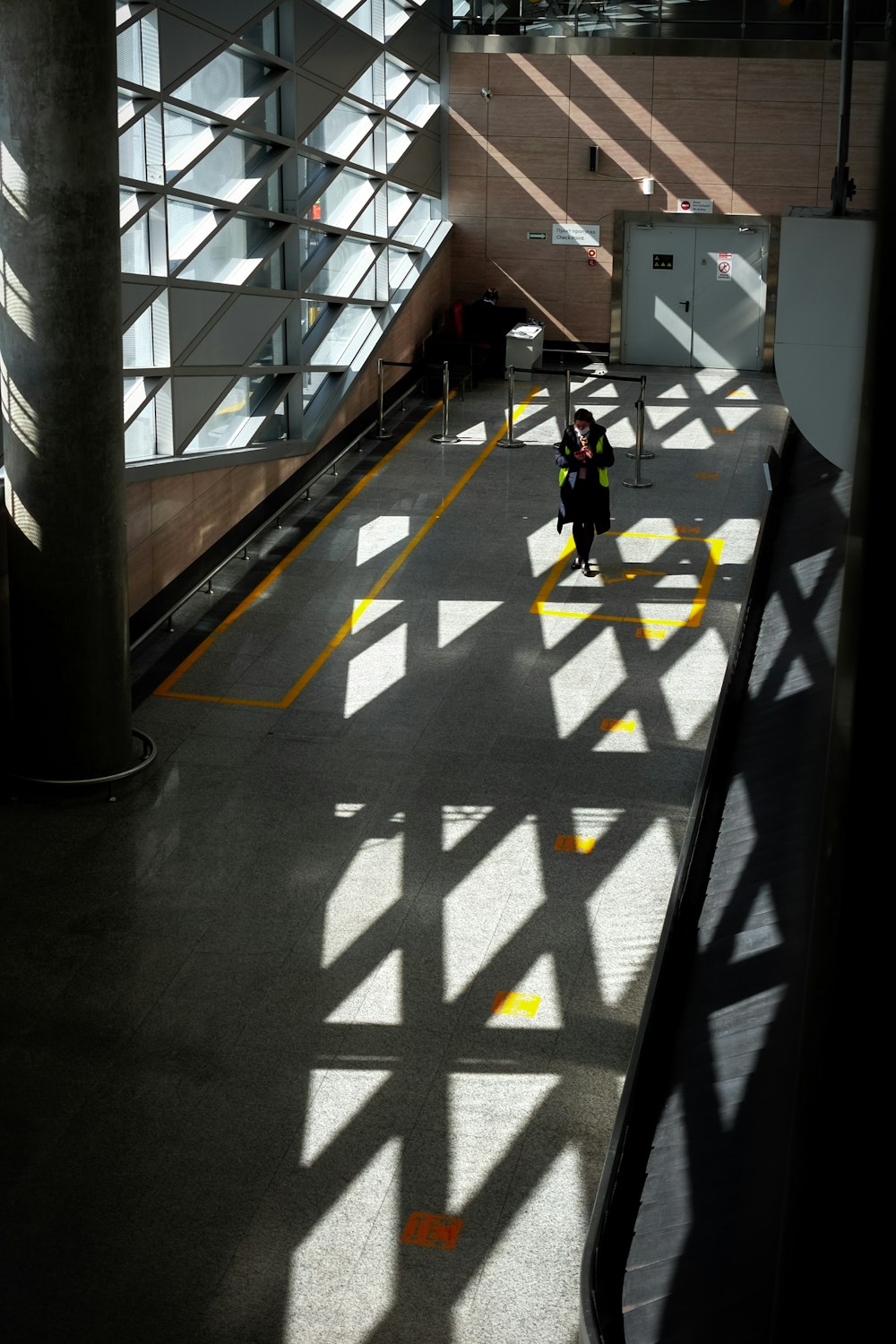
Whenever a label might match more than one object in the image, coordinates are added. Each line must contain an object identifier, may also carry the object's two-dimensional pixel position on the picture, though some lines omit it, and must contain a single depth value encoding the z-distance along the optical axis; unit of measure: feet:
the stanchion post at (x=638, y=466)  54.90
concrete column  28.68
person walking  43.70
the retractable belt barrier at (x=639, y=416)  55.01
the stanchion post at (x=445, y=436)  61.72
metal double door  77.05
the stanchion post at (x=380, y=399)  61.65
